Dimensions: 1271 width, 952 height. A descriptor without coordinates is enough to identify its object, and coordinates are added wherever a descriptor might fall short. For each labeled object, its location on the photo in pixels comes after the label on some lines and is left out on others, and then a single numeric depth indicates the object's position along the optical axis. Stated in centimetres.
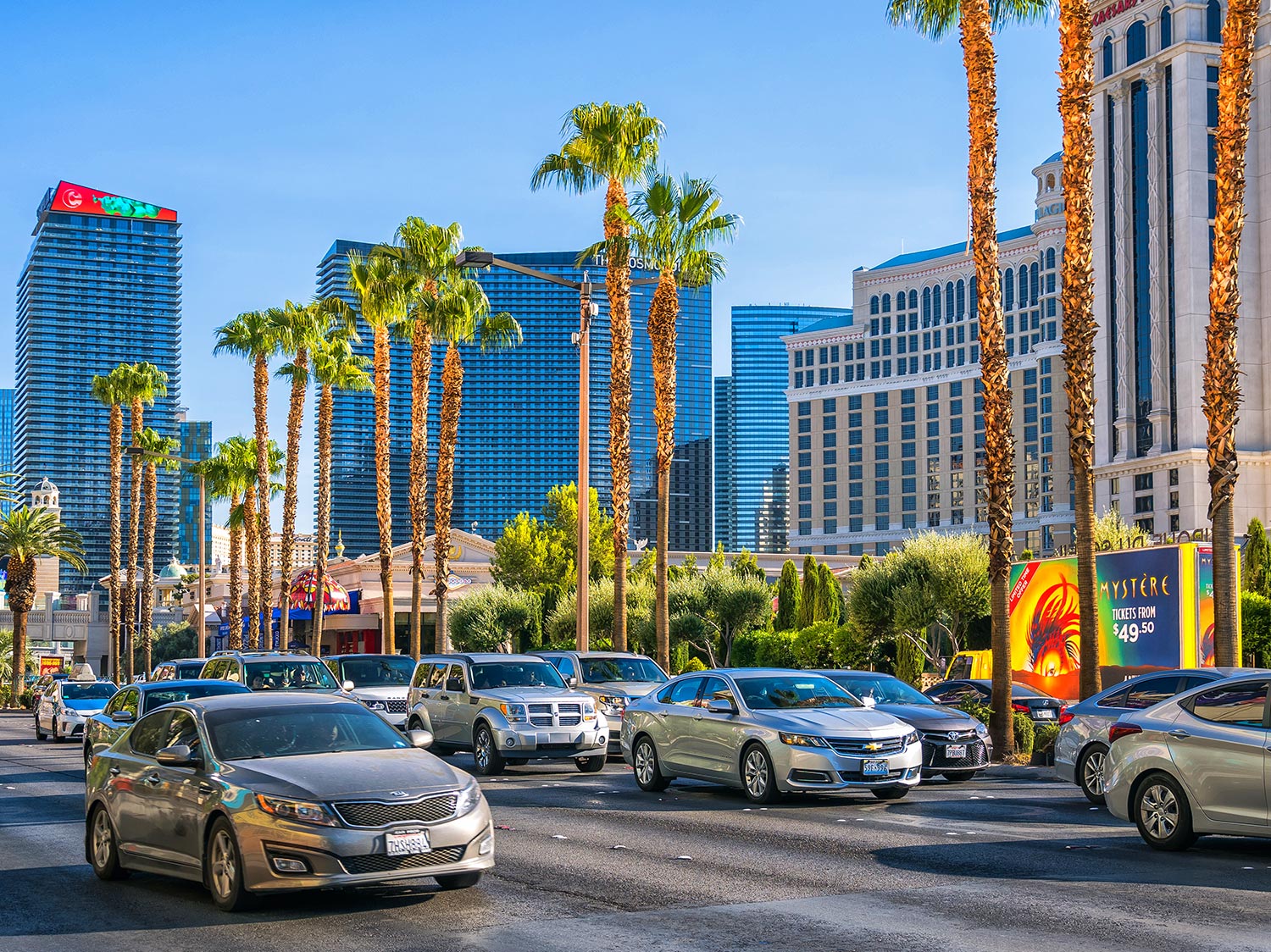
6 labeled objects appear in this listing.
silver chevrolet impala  1612
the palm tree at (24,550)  6794
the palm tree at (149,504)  6875
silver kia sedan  952
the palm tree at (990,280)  2359
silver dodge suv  2138
